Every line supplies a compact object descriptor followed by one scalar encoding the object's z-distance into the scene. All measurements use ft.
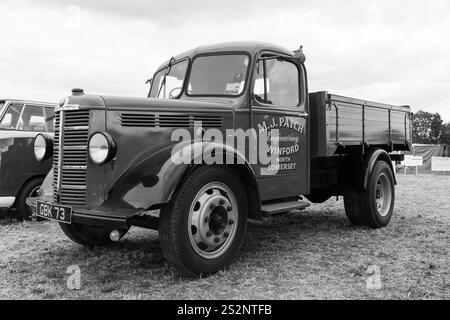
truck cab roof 15.38
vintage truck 11.85
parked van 21.17
